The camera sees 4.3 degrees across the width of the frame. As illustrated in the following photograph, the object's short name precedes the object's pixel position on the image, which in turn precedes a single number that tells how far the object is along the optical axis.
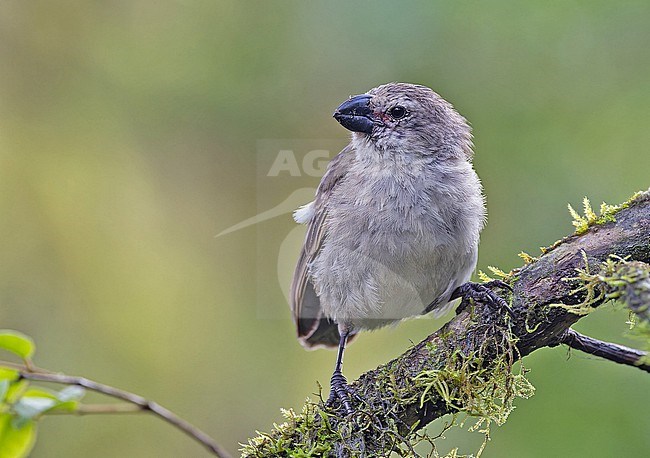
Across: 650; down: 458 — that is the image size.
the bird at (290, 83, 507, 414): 2.17
